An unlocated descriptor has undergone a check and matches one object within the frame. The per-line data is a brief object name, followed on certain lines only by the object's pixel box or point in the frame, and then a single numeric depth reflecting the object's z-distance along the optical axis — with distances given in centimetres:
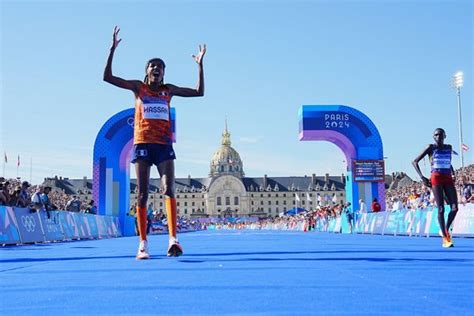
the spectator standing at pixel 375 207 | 2667
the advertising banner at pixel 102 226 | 2661
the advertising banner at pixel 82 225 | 2223
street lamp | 5244
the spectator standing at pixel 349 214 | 2999
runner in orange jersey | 703
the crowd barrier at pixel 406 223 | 1680
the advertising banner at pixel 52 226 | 1825
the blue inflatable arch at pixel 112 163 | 3250
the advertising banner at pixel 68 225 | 2022
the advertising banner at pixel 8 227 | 1480
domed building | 18950
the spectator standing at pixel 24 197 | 1736
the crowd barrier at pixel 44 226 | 1529
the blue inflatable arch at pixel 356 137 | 3086
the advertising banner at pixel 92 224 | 2434
